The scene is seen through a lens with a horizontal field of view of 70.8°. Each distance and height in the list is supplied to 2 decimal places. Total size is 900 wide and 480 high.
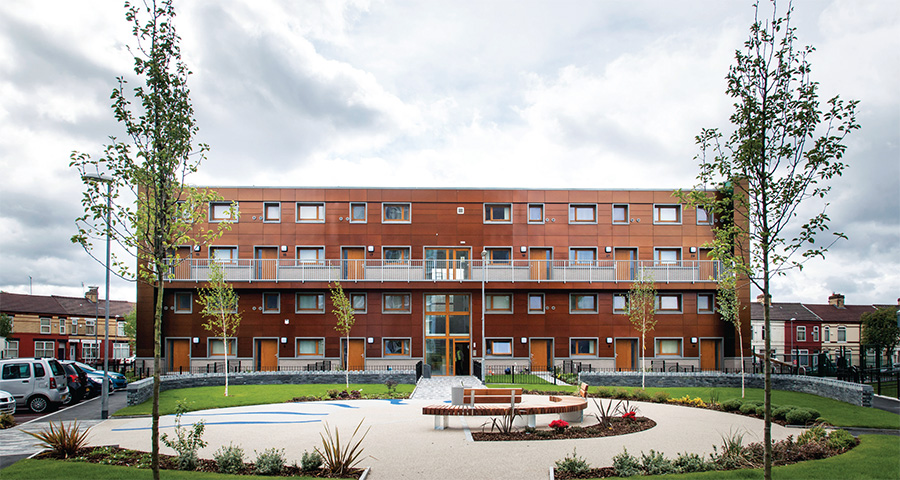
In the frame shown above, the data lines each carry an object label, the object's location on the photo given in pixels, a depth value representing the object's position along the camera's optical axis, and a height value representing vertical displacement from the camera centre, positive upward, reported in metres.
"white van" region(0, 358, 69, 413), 20.08 -3.04
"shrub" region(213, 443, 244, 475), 9.89 -2.73
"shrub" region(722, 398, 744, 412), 18.14 -3.31
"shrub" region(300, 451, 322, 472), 9.77 -2.69
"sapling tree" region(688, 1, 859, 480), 8.66 +2.08
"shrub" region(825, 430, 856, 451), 11.62 -2.81
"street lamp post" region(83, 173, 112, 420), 17.44 -3.01
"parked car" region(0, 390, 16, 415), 17.39 -3.19
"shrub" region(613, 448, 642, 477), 9.51 -2.68
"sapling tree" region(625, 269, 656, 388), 28.48 -0.36
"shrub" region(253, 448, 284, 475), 9.70 -2.70
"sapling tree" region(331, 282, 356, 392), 26.92 -0.73
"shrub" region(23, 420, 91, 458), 11.10 -2.73
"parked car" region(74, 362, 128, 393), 26.61 -3.85
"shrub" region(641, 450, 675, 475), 9.62 -2.68
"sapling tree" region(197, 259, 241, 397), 25.25 -0.22
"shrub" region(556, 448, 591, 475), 9.52 -2.67
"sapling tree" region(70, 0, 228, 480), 8.90 +1.84
